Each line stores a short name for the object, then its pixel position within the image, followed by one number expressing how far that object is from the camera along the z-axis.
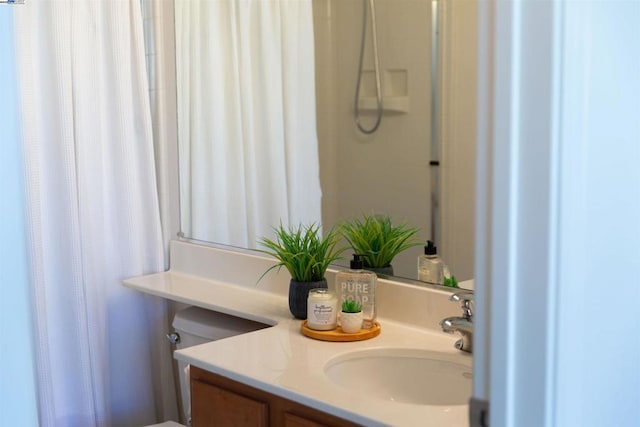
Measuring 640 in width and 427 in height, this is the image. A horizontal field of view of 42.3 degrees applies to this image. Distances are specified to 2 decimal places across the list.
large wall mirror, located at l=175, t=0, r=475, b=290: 2.06
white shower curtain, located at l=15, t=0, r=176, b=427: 2.46
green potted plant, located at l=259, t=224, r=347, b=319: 2.16
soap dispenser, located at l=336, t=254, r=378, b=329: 2.08
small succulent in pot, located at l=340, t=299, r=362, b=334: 2.02
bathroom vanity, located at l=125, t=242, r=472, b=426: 1.62
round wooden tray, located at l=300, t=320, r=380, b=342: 2.01
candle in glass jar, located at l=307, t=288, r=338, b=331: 2.04
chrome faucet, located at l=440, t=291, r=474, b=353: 1.86
